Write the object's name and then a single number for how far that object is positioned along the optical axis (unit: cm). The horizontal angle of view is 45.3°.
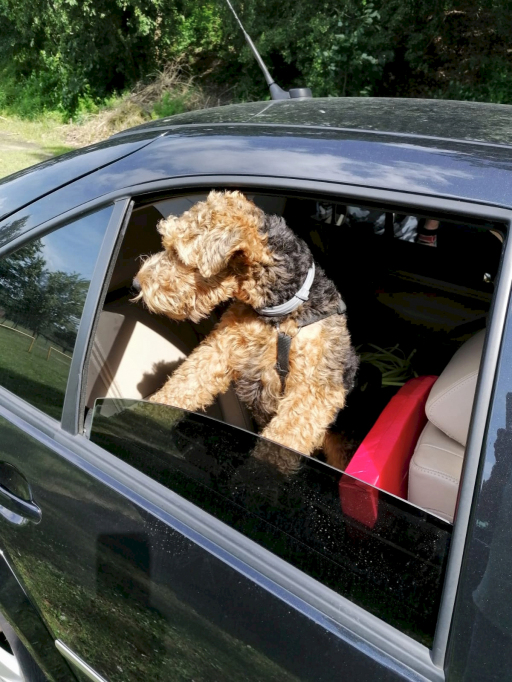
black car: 104
